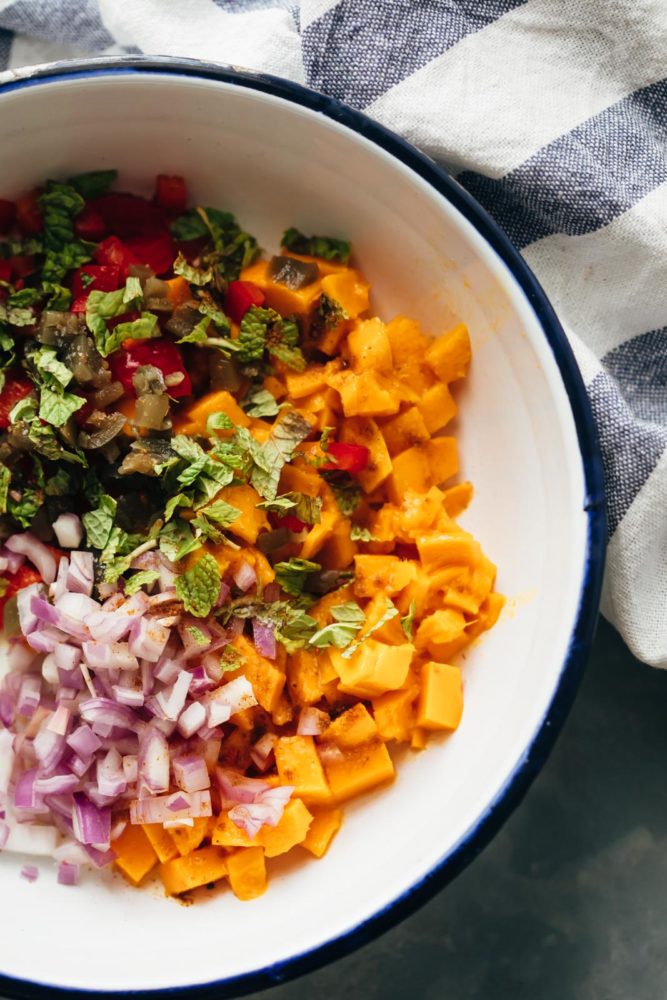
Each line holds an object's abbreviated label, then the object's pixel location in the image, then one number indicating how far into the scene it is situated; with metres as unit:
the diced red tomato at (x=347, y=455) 0.45
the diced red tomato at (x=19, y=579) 0.45
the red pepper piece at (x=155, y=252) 0.46
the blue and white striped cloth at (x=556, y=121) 0.45
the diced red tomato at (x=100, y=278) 0.45
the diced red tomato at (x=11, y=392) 0.45
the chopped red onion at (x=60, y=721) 0.44
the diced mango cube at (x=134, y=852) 0.45
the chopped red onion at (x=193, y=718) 0.44
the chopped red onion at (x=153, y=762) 0.44
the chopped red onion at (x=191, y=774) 0.44
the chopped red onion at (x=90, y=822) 0.44
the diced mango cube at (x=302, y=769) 0.44
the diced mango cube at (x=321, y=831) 0.45
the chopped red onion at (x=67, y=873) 0.45
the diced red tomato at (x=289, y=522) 0.45
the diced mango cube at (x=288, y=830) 0.44
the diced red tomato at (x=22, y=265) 0.45
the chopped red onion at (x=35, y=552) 0.45
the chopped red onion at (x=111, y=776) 0.44
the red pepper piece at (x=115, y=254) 0.45
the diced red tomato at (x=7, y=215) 0.45
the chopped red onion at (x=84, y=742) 0.44
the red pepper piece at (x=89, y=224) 0.45
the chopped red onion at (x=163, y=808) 0.43
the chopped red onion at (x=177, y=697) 0.44
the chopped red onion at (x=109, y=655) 0.44
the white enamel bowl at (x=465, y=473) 0.43
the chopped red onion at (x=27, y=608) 0.44
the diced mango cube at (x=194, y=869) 0.44
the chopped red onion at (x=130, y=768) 0.44
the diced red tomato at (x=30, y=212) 0.45
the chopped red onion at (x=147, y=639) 0.43
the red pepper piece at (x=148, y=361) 0.44
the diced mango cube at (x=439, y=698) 0.44
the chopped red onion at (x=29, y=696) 0.45
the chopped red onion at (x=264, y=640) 0.44
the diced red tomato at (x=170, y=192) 0.46
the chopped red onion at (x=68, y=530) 0.45
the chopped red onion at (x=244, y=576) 0.44
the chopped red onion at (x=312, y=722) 0.44
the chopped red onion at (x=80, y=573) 0.44
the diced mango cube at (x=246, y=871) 0.44
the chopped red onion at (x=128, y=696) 0.44
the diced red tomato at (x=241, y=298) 0.45
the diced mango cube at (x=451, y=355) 0.45
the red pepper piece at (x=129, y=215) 0.46
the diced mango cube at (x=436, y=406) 0.45
